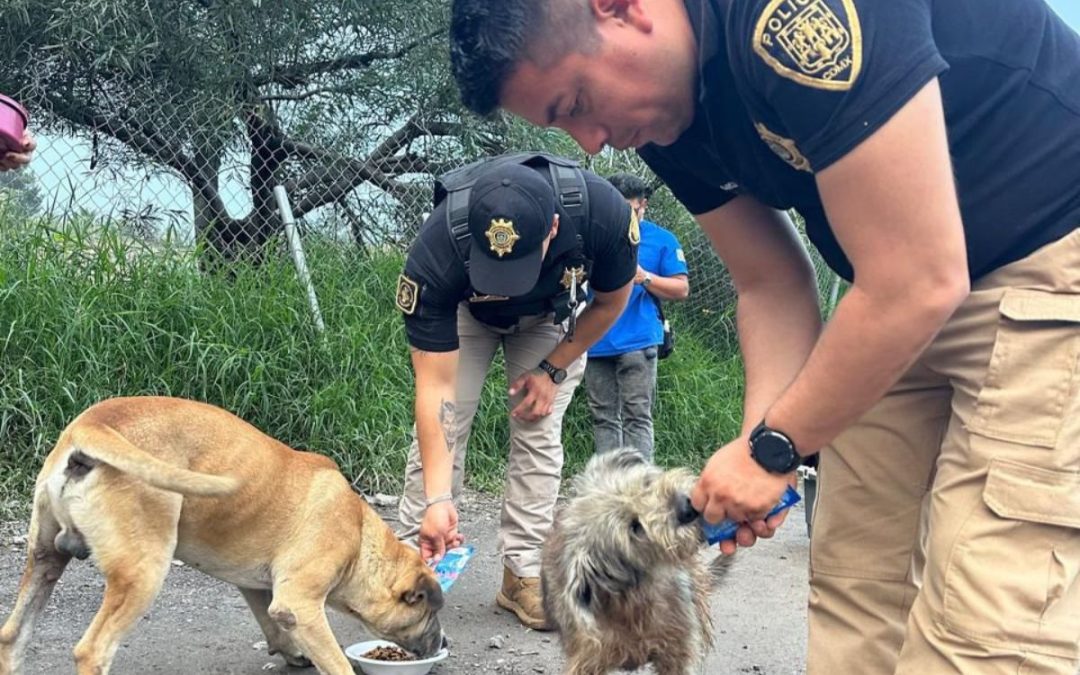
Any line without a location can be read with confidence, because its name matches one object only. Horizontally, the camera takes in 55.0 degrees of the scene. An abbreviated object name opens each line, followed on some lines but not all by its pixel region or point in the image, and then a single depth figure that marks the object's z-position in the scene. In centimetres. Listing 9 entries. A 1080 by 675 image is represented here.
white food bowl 361
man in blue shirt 633
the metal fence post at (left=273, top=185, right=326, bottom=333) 615
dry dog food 384
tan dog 326
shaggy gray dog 295
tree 609
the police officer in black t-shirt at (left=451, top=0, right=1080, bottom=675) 155
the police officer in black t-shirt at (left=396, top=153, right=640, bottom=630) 356
